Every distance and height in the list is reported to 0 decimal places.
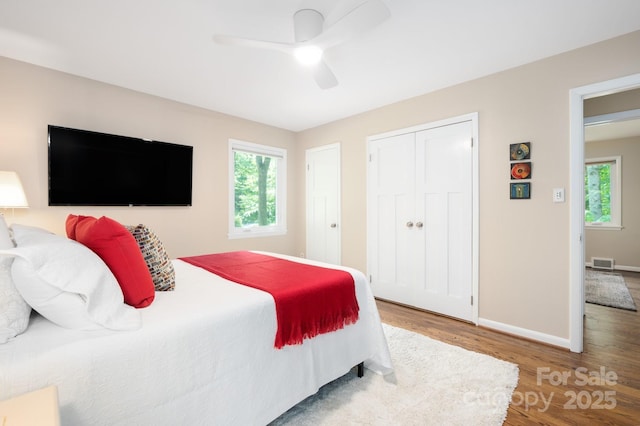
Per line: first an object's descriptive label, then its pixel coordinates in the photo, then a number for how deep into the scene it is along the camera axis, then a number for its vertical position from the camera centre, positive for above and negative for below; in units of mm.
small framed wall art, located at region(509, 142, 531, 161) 2594 +540
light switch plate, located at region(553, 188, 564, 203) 2425 +131
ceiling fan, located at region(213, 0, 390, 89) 1565 +1066
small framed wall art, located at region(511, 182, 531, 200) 2604 +181
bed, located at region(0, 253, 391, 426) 929 -593
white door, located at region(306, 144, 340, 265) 4230 +118
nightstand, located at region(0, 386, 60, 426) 624 -457
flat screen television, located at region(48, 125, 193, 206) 2680 +423
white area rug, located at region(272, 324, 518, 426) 1587 -1128
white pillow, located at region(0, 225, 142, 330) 994 -266
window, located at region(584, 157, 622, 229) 5363 +340
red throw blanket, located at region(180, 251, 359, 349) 1525 -472
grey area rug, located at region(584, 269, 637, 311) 3444 -1084
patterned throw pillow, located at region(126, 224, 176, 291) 1579 -267
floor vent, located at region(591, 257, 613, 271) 5294 -972
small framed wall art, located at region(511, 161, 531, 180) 2602 +365
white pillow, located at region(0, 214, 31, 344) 960 -332
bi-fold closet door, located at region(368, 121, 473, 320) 3006 -90
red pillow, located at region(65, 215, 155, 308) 1308 -203
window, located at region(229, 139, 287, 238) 4051 +318
